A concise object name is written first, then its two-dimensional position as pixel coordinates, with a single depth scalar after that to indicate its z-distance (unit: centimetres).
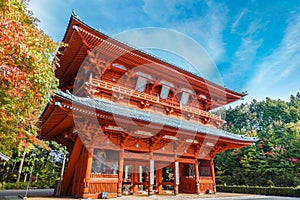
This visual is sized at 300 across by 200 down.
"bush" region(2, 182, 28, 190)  2082
